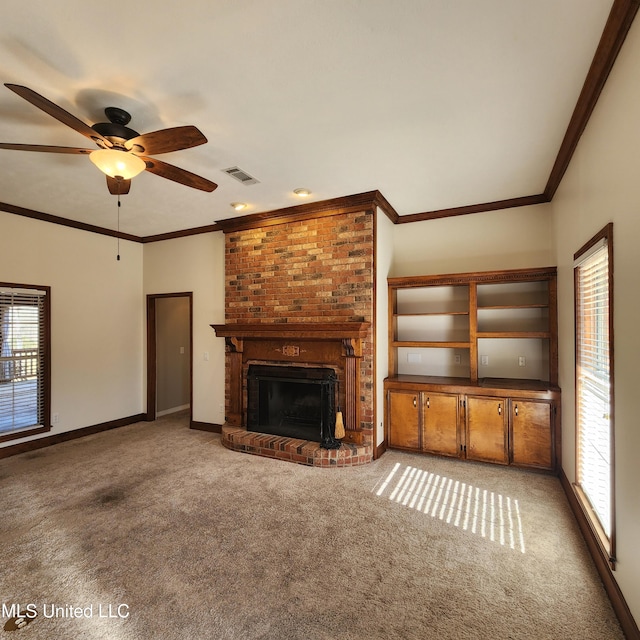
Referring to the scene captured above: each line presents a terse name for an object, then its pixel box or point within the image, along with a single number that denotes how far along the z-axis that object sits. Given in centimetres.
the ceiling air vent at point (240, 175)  329
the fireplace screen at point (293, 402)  402
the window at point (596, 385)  197
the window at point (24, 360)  417
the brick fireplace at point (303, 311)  394
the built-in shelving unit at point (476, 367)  364
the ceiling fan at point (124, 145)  214
